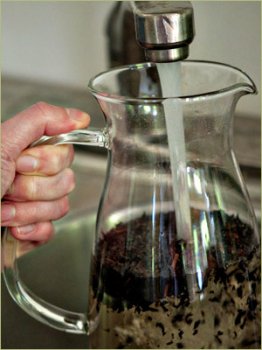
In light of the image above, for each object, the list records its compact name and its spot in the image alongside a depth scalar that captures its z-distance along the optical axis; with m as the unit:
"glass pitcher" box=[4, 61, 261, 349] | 0.46
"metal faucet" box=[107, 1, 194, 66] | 0.45
